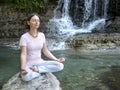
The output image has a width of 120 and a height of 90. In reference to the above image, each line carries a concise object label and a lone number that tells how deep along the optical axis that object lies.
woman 1.99
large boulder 1.99
